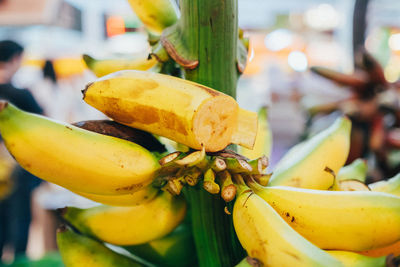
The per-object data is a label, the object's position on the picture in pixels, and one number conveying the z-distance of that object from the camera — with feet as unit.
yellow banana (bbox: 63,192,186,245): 1.62
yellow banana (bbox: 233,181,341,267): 1.20
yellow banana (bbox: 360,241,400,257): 1.54
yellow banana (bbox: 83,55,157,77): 1.78
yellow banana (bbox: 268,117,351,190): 1.78
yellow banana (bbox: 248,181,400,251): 1.37
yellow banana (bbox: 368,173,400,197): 1.84
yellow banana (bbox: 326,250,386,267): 1.28
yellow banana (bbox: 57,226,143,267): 1.67
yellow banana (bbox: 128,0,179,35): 1.78
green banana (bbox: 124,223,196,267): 1.87
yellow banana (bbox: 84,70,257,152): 1.34
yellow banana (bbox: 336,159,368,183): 2.09
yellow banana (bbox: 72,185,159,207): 1.51
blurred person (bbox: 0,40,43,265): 6.61
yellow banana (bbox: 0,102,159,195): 1.26
